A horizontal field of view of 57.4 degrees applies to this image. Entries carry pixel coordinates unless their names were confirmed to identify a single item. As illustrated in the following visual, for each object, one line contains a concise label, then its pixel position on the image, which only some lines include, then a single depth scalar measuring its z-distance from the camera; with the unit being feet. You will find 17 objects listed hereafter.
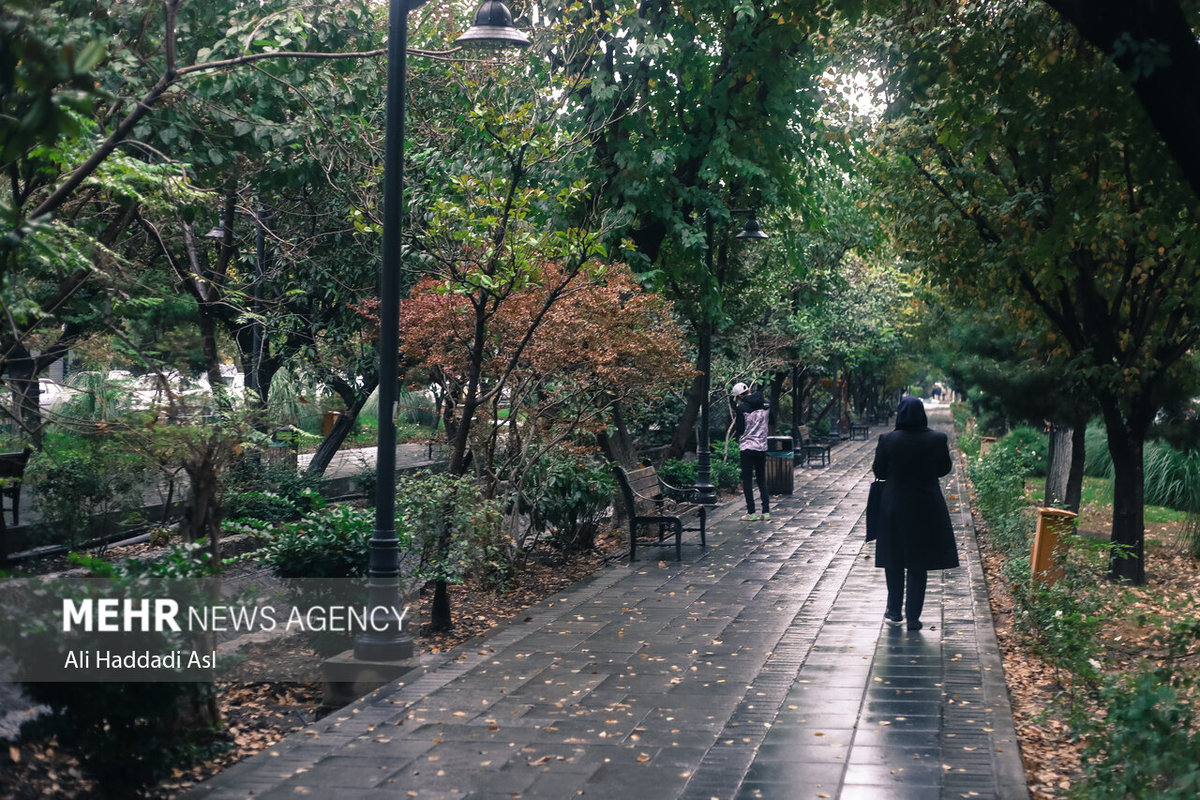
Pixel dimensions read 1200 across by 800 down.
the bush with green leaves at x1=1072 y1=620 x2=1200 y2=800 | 14.42
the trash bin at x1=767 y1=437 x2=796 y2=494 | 66.69
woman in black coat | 28.63
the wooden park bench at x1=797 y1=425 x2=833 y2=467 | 92.86
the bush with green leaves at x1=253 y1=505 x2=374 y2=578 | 25.58
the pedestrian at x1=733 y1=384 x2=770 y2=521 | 50.62
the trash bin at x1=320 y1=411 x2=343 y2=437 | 108.00
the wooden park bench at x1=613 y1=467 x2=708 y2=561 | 40.75
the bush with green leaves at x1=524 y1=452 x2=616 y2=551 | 38.66
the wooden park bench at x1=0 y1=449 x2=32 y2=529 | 41.37
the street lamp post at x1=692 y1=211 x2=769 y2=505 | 56.29
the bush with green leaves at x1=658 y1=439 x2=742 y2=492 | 63.00
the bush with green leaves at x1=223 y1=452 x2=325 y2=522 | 47.01
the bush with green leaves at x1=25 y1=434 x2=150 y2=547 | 38.52
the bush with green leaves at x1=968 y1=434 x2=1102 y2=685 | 22.47
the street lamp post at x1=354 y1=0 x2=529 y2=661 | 24.84
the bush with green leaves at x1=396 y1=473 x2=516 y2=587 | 28.04
